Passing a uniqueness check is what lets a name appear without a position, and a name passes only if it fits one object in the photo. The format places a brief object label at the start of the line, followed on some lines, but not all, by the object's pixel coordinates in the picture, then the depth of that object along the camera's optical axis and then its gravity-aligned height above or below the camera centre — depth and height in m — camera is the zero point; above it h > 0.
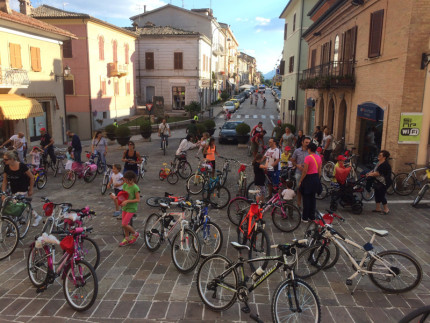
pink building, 28.53 +2.61
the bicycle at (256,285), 4.38 -2.44
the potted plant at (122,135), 20.70 -2.08
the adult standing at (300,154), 9.54 -1.41
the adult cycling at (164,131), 18.73 -1.65
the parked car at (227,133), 22.95 -2.10
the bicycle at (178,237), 6.21 -2.51
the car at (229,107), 45.88 -0.81
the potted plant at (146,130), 23.34 -2.01
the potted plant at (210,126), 25.42 -1.81
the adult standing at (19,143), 13.50 -1.73
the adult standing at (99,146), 13.55 -1.80
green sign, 10.76 -0.70
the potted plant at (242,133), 21.38 -1.92
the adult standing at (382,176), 9.06 -1.91
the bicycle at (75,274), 5.01 -2.51
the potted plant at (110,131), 22.51 -2.03
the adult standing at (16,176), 7.64 -1.71
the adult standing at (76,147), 13.12 -1.79
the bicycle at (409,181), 10.89 -2.36
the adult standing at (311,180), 8.03 -1.74
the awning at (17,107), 16.69 -0.52
